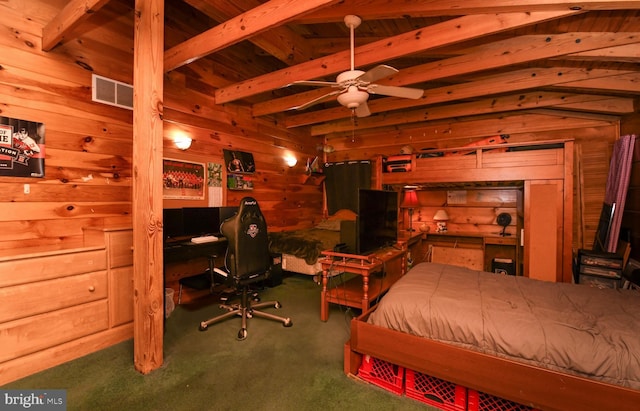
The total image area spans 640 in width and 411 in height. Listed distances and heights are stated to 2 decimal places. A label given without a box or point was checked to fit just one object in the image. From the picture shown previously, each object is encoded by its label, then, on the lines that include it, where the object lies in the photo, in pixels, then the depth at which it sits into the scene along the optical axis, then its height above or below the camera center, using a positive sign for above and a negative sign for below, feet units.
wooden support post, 6.55 +0.54
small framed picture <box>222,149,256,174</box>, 13.01 +1.79
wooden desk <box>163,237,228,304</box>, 9.16 -2.41
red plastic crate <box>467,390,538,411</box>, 5.27 -3.76
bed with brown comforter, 4.49 -2.50
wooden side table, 8.68 -2.70
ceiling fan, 7.37 +3.07
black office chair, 8.18 -1.61
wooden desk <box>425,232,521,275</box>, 13.82 -2.56
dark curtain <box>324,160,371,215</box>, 17.87 +1.20
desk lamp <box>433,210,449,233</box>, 15.10 -1.08
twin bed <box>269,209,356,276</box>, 12.93 -2.18
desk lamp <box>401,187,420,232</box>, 15.26 +0.05
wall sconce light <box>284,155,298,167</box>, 16.61 +2.31
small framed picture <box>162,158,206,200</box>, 10.69 +0.79
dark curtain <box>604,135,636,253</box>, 10.83 +0.76
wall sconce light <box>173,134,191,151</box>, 10.91 +2.22
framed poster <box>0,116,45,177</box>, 7.09 +1.33
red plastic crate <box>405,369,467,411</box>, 5.43 -3.82
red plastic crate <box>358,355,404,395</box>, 5.97 -3.79
